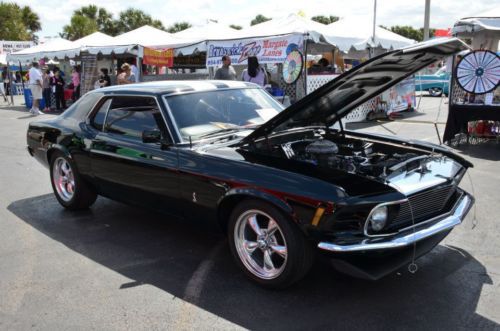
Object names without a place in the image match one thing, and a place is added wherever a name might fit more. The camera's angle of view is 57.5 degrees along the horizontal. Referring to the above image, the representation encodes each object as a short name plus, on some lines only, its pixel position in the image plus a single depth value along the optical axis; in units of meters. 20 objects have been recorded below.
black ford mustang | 2.96
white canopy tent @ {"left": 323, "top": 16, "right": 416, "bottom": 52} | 12.59
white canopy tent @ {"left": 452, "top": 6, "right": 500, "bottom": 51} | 9.95
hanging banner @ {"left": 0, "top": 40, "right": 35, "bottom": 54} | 30.00
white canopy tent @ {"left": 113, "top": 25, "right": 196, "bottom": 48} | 15.10
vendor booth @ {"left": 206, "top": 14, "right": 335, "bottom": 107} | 11.57
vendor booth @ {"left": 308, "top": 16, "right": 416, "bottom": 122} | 12.59
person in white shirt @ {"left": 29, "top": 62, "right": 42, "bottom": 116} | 17.14
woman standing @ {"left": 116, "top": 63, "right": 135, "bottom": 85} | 12.27
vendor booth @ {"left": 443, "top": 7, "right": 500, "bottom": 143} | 8.66
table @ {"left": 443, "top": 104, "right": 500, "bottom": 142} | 8.67
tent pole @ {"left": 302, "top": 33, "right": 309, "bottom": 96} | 11.51
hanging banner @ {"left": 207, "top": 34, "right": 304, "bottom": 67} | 11.69
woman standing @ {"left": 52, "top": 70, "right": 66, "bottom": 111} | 18.48
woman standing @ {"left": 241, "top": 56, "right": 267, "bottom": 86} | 11.15
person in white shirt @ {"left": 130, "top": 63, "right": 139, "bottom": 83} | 14.94
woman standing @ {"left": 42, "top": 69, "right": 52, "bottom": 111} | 18.77
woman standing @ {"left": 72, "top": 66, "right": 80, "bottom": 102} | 19.20
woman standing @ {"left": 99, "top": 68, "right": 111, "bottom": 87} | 15.89
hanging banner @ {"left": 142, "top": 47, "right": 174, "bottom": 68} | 15.15
